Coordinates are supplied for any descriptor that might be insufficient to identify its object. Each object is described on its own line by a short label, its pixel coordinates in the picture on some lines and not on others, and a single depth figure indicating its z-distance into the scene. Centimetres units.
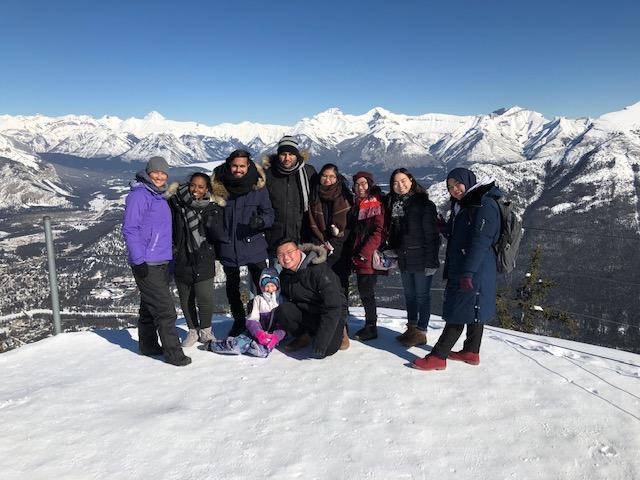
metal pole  641
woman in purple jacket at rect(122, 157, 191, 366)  505
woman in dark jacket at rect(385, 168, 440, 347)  554
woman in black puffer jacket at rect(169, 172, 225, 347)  553
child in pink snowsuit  569
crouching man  536
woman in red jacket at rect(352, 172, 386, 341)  578
